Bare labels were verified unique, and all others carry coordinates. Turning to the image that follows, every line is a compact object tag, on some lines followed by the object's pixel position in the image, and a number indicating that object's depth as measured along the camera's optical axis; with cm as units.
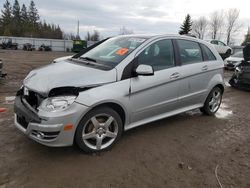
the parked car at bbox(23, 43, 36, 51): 3090
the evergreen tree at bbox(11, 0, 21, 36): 5044
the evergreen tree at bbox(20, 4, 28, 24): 6068
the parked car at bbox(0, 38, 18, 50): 2948
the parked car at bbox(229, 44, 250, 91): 679
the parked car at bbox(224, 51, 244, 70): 1201
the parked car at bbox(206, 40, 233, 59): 1822
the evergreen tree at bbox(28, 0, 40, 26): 6331
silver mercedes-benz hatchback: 241
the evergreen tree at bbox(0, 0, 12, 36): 4897
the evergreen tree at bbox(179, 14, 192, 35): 4342
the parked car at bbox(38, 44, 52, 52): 3267
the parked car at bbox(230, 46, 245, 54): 2443
